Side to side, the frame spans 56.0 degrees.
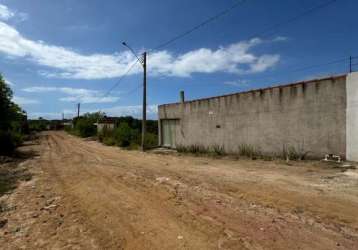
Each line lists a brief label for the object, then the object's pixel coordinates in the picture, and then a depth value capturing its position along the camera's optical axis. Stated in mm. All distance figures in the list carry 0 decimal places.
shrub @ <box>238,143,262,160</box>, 16281
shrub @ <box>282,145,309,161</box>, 14070
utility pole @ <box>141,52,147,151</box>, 23391
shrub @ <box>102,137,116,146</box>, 30306
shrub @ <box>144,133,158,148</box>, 25778
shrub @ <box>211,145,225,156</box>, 18983
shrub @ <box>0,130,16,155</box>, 21516
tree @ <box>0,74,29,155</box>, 20020
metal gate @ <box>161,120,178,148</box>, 24484
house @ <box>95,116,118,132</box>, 56384
